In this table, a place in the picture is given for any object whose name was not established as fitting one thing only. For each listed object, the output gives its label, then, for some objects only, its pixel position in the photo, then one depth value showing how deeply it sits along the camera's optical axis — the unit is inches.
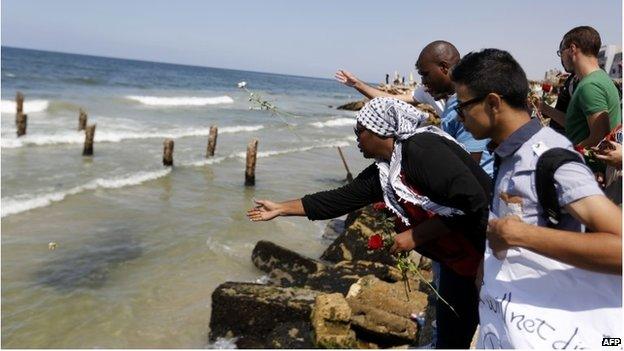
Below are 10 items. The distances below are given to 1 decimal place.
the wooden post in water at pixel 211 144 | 734.6
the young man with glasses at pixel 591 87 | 129.7
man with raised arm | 133.1
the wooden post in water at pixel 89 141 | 683.4
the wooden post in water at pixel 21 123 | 788.6
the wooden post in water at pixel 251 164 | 585.9
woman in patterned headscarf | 95.3
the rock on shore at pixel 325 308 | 195.3
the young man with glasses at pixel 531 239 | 63.6
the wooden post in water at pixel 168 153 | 649.0
